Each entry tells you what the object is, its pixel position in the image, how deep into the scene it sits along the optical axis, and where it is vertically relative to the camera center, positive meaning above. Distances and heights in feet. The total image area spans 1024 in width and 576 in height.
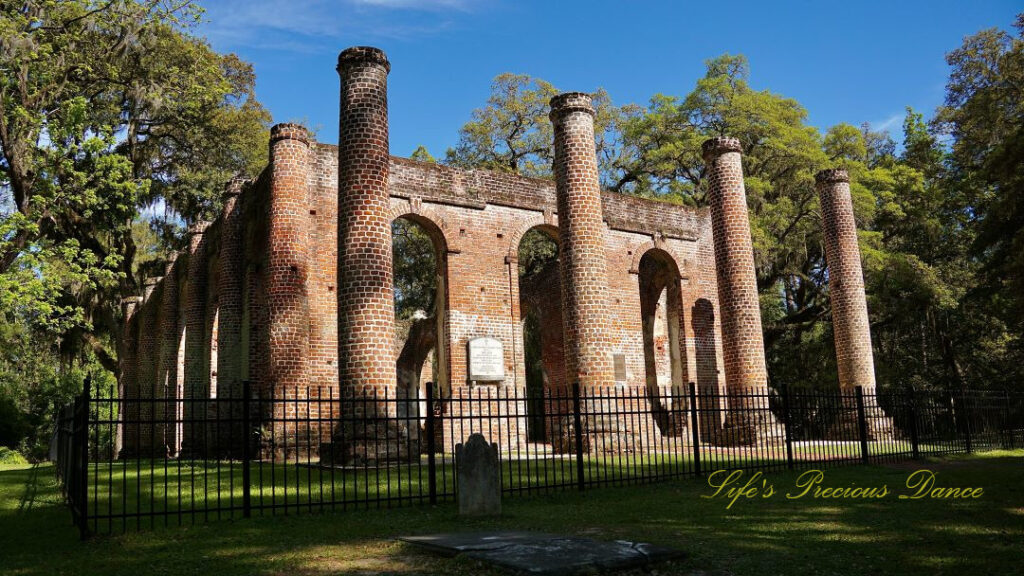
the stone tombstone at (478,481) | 26.08 -2.65
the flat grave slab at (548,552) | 15.88 -3.43
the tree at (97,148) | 60.85 +28.50
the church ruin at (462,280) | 43.16 +10.17
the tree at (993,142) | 56.95 +26.12
